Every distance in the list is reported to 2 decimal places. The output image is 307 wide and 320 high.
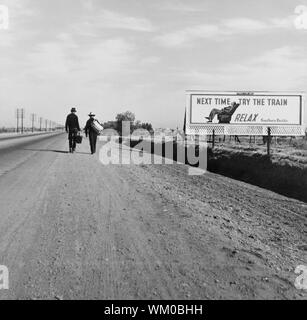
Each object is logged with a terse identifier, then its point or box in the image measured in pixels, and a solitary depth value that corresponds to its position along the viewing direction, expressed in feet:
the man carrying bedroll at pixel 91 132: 62.21
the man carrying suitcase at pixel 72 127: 61.26
